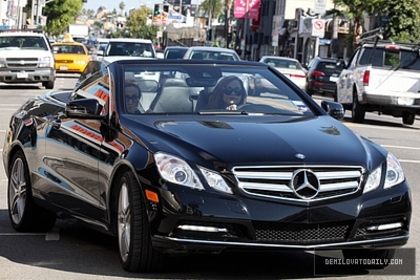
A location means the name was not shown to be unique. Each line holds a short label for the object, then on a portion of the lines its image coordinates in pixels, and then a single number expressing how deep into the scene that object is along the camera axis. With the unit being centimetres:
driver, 801
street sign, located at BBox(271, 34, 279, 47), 7831
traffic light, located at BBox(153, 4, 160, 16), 10781
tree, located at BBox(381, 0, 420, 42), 4709
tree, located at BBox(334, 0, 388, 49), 5394
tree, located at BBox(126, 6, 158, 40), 16350
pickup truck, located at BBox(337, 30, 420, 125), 2456
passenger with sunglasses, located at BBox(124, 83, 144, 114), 770
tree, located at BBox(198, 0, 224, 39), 14026
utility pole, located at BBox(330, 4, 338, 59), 6981
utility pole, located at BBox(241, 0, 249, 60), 10079
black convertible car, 644
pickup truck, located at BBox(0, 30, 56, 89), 3338
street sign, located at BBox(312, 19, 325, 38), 5466
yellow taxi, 4658
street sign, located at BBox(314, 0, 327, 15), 5453
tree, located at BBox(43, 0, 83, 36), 10619
